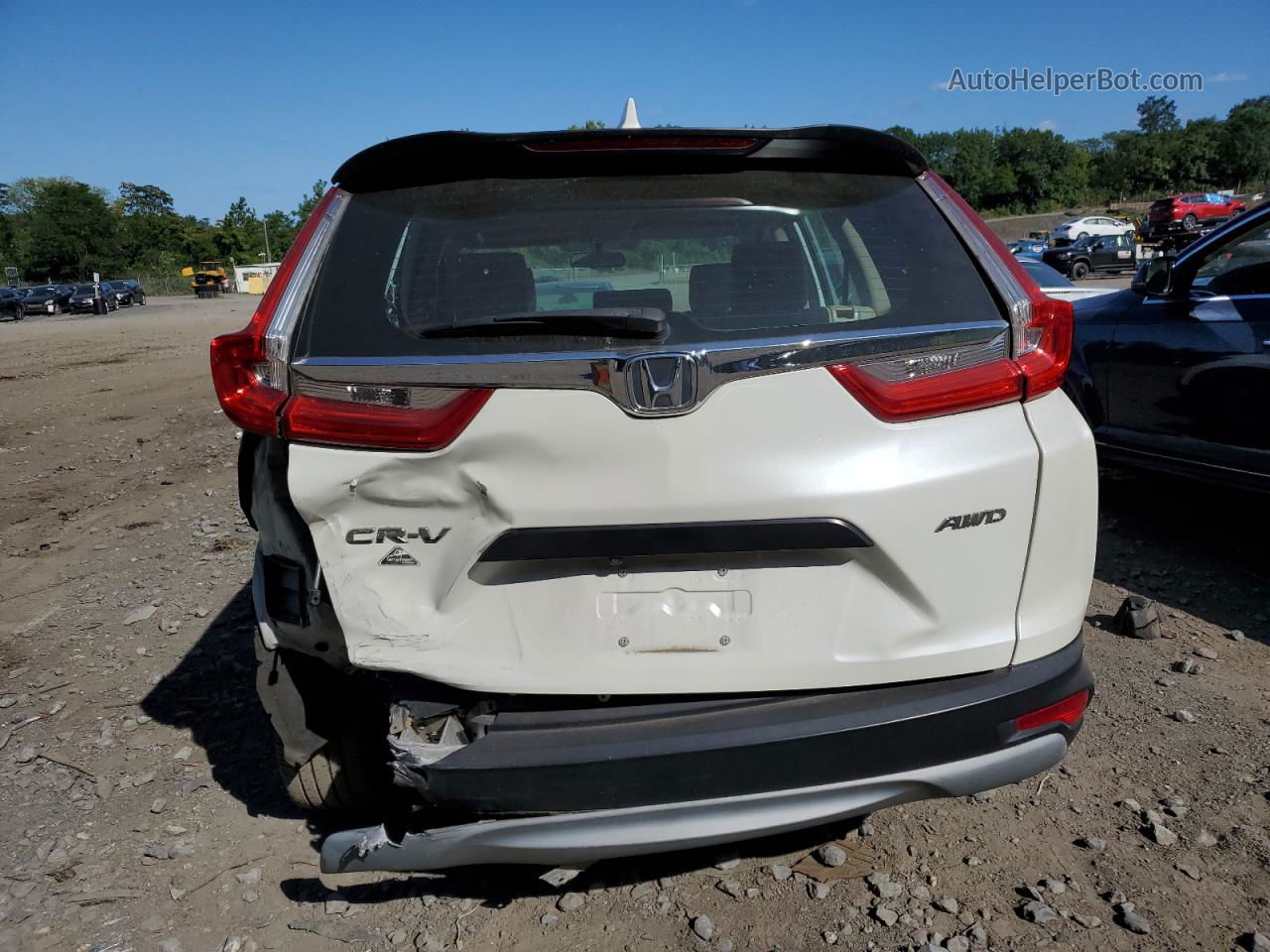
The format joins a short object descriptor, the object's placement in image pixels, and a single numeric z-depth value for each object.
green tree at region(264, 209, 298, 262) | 107.94
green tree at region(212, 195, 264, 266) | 98.75
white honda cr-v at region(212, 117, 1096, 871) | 1.89
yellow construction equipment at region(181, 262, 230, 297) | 63.22
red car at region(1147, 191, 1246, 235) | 44.88
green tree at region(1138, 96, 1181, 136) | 126.88
